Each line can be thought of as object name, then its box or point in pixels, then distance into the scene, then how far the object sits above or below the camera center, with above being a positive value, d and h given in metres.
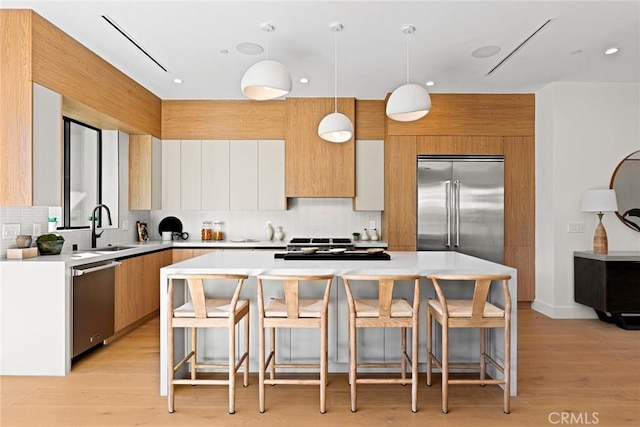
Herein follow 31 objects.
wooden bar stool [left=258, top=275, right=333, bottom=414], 2.51 -0.64
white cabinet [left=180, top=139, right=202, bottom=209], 5.47 +0.51
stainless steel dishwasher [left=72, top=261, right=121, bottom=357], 3.24 -0.76
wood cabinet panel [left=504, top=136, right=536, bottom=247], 5.18 +0.27
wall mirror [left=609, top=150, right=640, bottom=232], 4.72 +0.31
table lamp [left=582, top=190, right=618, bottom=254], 4.47 +0.09
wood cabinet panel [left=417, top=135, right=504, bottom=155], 5.14 +0.87
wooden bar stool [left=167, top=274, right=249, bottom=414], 2.49 -0.64
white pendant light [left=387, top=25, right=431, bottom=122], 2.99 +0.83
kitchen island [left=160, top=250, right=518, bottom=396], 2.75 -0.59
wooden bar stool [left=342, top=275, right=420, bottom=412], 2.50 -0.64
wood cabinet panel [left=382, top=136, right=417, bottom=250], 5.13 +0.33
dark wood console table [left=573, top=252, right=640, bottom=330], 4.30 -0.75
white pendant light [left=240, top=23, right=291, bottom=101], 2.73 +0.92
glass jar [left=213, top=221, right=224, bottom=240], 5.71 -0.23
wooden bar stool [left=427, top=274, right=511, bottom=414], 2.51 -0.64
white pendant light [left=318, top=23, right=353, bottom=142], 3.60 +0.78
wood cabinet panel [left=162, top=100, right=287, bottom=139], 5.44 +1.29
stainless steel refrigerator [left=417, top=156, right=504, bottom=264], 5.08 +0.10
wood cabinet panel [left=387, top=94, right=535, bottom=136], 5.15 +1.22
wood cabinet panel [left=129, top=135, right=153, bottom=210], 5.19 +0.55
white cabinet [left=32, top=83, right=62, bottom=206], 3.04 +0.52
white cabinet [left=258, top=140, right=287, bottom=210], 5.45 +0.53
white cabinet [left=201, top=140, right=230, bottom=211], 5.45 +0.53
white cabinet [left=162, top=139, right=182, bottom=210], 5.47 +0.54
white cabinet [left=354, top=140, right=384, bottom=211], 5.37 +0.53
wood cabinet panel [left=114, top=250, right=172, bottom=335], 3.95 -0.77
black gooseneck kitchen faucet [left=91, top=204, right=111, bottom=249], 4.15 -0.18
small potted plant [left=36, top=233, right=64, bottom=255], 3.43 -0.25
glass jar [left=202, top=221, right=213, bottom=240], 5.64 -0.23
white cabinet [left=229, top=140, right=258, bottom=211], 5.45 +0.53
